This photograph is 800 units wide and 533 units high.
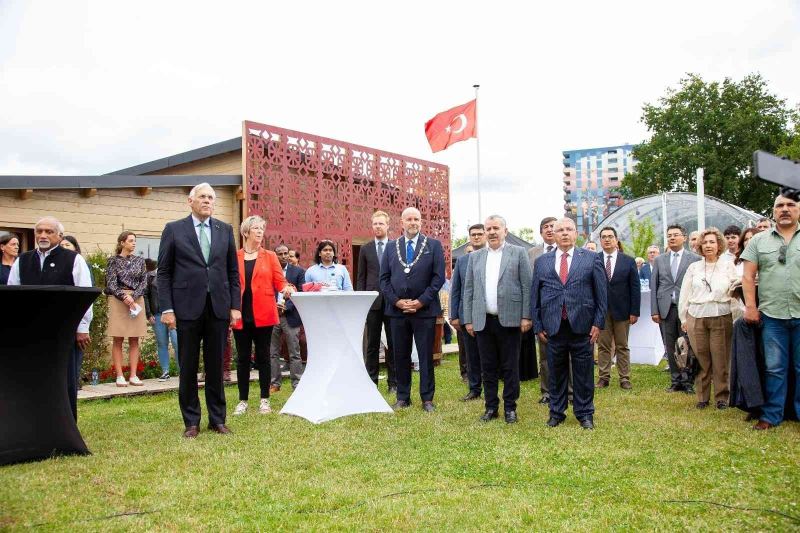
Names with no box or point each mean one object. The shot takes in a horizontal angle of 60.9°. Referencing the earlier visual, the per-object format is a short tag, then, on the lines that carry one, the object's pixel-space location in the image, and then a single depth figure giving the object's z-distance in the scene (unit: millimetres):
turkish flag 16719
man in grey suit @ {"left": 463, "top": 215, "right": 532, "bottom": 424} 6402
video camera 2527
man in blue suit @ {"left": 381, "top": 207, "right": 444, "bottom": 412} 7031
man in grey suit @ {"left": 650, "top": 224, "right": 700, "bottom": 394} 8352
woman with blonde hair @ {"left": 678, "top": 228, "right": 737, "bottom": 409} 6953
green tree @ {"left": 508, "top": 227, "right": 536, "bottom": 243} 96500
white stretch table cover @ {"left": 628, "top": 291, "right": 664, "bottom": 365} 10977
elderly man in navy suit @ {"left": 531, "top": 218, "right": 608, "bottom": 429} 6055
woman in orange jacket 6930
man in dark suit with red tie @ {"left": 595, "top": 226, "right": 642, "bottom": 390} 8656
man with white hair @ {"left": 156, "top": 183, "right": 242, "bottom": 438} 5770
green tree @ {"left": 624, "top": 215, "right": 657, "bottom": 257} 28453
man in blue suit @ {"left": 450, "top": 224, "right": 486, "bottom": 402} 7121
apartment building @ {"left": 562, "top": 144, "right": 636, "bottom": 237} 165250
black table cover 4668
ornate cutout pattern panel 11398
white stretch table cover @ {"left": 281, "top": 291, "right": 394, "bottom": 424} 6574
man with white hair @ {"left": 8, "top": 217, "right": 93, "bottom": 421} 5684
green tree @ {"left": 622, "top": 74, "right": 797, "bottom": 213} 38938
